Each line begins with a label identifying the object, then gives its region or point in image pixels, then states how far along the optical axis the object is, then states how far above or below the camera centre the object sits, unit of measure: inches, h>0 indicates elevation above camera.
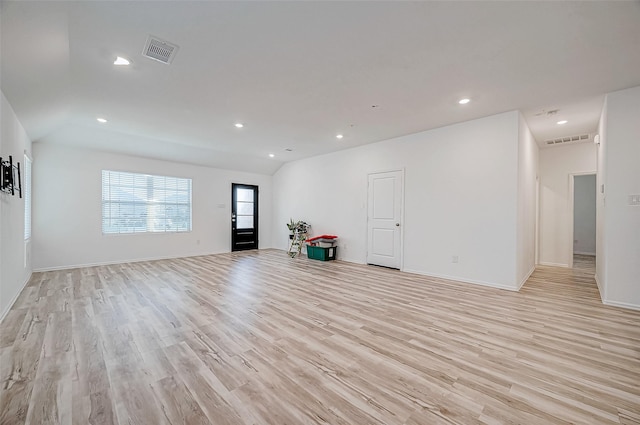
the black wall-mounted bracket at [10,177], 114.7 +16.0
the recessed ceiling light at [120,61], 104.7 +60.8
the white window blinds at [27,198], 172.6 +8.4
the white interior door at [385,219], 217.6 -6.5
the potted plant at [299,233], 293.6 -24.4
